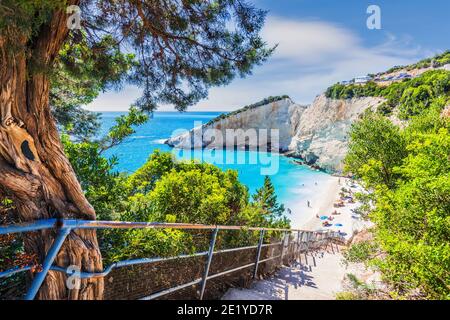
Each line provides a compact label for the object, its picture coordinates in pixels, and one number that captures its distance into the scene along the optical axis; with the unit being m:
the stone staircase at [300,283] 3.56
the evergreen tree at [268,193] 15.95
